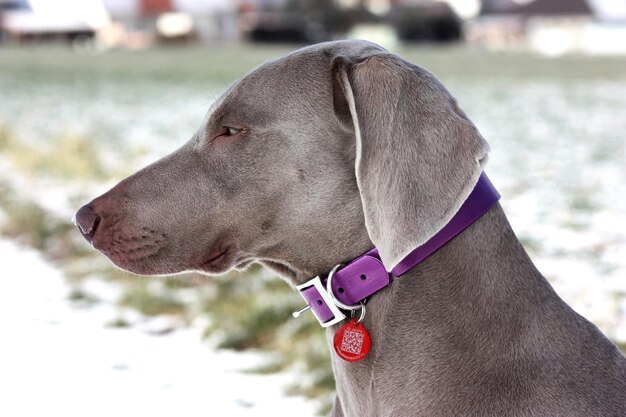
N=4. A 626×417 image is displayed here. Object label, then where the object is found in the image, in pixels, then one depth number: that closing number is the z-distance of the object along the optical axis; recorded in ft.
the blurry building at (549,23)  195.42
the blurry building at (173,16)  217.36
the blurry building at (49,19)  174.19
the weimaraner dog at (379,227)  6.66
